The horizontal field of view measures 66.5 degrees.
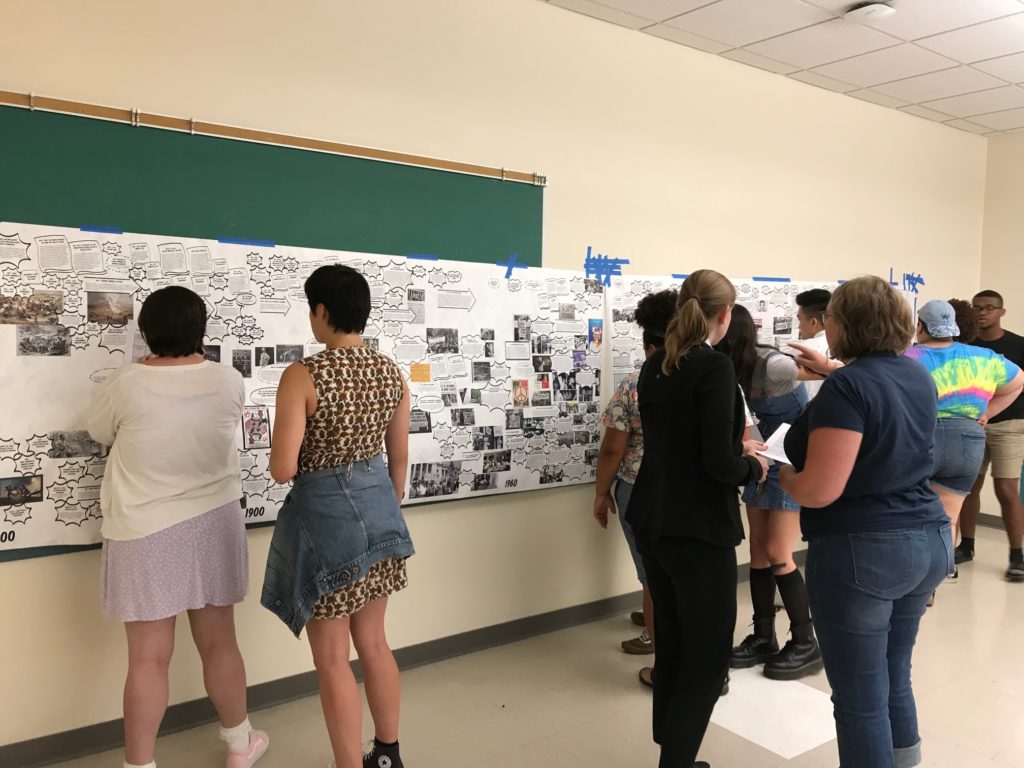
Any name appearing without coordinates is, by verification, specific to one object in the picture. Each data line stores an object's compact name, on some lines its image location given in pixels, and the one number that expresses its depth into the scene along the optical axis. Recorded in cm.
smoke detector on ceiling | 349
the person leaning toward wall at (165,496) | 223
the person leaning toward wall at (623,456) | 304
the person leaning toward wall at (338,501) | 207
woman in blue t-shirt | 188
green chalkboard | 244
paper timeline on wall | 245
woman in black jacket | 208
